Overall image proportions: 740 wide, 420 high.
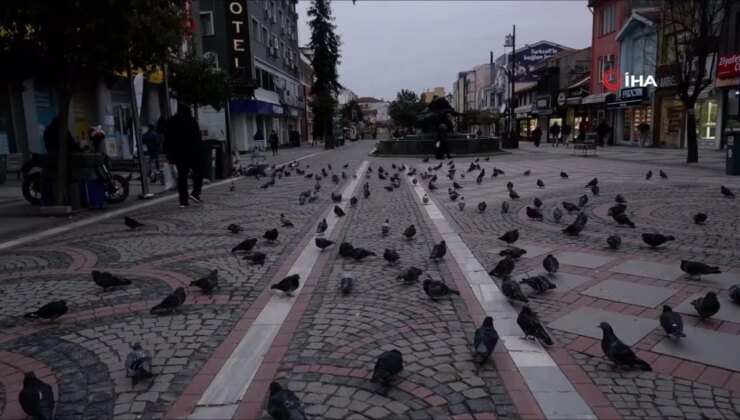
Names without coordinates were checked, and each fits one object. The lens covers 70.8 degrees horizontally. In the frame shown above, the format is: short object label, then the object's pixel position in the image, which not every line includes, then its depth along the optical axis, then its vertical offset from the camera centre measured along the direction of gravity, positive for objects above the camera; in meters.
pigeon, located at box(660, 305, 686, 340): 3.59 -1.28
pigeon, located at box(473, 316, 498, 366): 3.32 -1.28
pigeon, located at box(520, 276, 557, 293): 4.68 -1.28
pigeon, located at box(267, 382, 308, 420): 2.56 -1.28
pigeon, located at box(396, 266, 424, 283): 5.00 -1.24
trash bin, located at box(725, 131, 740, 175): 14.10 -0.47
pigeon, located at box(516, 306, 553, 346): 3.58 -1.28
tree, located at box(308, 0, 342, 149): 56.09 +10.57
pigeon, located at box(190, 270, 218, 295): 4.85 -1.24
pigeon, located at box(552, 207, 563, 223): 8.13 -1.16
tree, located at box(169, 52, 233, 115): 17.27 +2.25
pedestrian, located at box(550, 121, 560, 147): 38.38 +0.55
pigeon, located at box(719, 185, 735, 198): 9.84 -1.05
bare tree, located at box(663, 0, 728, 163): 17.42 +3.31
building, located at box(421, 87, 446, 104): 88.90 +9.41
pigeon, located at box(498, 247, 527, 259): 5.72 -1.22
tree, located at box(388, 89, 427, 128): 102.12 +7.30
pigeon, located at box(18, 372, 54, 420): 2.65 -1.26
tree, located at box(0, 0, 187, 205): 9.52 +2.27
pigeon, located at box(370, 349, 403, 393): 3.04 -1.30
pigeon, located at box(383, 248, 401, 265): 5.65 -1.20
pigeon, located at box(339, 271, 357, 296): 4.80 -1.27
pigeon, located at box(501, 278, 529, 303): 4.43 -1.27
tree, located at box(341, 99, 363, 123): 90.64 +6.13
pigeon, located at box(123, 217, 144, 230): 8.23 -1.13
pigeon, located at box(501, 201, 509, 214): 9.01 -1.14
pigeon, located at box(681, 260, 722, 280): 4.80 -1.21
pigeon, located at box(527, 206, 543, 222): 8.27 -1.15
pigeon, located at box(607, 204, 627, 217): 7.60 -1.03
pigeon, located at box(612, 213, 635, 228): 7.34 -1.14
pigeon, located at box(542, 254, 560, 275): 5.18 -1.23
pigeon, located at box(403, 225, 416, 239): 7.02 -1.17
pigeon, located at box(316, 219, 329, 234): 7.40 -1.14
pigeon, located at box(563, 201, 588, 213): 8.76 -1.12
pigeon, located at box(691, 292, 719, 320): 3.92 -1.27
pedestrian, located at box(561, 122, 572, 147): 37.50 +0.52
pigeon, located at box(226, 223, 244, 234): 7.71 -1.18
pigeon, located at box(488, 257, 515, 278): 5.13 -1.24
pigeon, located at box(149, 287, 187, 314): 4.32 -1.26
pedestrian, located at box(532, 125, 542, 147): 38.74 +0.22
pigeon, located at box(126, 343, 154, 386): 3.17 -1.30
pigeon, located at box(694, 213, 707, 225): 7.42 -1.15
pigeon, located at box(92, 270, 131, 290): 4.92 -1.20
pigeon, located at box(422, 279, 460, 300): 4.49 -1.25
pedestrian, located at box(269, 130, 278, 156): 34.28 +0.50
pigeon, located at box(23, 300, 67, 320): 4.18 -1.26
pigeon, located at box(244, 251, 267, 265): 5.88 -1.24
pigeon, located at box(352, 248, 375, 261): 5.93 -1.22
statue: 29.14 +1.63
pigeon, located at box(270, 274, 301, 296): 4.76 -1.25
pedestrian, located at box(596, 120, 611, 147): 31.67 +0.56
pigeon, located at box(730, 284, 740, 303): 4.25 -1.29
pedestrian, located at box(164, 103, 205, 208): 10.59 +0.12
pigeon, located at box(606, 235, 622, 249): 6.14 -1.20
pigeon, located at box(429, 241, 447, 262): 5.81 -1.20
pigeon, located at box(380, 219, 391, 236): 7.44 -1.19
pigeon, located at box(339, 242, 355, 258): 6.01 -1.19
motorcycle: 10.90 -0.59
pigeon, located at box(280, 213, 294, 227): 8.13 -1.17
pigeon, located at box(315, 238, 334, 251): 6.51 -1.20
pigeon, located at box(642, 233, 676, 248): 6.06 -1.17
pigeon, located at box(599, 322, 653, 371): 3.19 -1.32
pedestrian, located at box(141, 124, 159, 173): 18.80 +0.32
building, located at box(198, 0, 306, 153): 38.00 +7.49
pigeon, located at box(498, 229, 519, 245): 6.45 -1.17
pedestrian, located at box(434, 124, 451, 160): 23.94 +0.02
